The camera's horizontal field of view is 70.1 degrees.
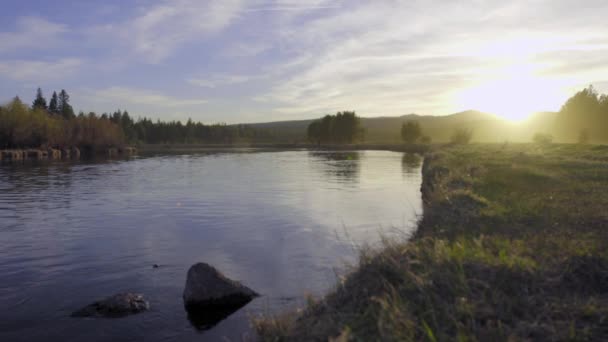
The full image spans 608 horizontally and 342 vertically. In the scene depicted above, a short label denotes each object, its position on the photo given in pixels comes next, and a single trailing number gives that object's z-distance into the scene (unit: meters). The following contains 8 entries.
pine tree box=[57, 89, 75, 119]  145.00
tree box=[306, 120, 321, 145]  158.12
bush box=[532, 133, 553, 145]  66.91
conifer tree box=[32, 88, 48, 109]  139.50
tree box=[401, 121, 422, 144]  140.25
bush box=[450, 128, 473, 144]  93.75
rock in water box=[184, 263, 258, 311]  10.62
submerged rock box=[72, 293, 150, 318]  9.99
